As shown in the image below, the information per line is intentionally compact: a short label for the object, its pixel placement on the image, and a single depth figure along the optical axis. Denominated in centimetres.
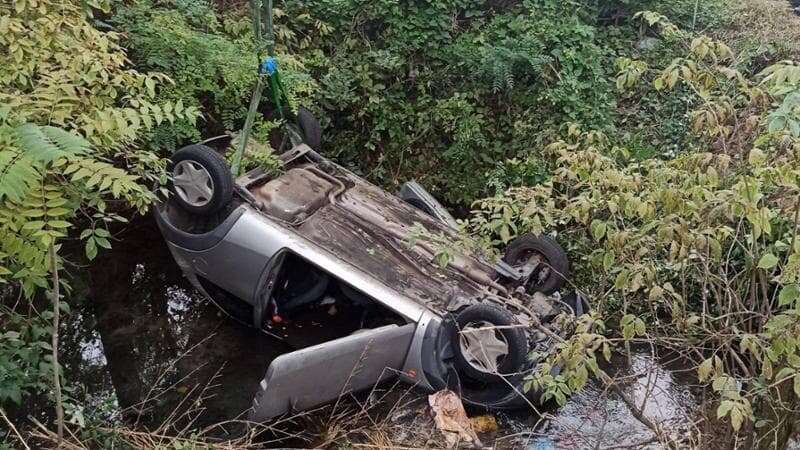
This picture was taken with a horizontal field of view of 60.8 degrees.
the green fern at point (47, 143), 269
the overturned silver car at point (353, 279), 459
